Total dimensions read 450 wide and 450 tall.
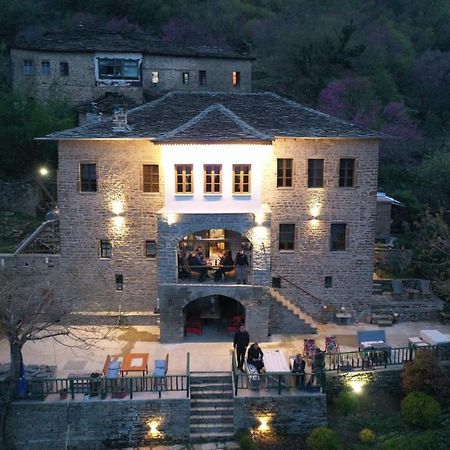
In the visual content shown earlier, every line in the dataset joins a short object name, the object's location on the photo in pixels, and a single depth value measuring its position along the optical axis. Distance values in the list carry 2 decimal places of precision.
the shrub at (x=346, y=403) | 19.20
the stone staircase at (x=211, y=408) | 18.40
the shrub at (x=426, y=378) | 19.12
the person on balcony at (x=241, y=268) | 22.72
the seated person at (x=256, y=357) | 19.06
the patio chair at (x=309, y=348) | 20.44
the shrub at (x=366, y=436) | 17.73
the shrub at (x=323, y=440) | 17.36
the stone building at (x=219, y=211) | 22.50
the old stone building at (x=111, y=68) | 40.78
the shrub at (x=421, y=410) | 18.25
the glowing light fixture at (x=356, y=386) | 19.89
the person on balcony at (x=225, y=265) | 23.06
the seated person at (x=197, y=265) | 23.06
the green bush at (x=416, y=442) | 17.23
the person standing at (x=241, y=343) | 19.70
